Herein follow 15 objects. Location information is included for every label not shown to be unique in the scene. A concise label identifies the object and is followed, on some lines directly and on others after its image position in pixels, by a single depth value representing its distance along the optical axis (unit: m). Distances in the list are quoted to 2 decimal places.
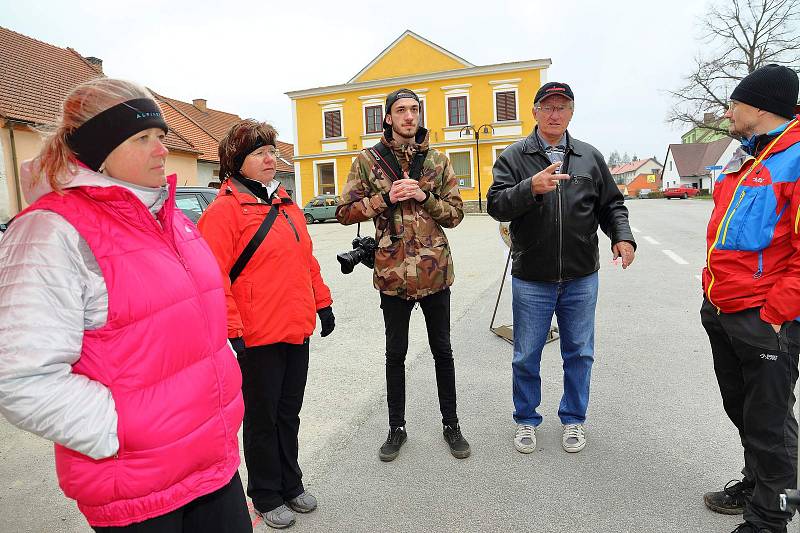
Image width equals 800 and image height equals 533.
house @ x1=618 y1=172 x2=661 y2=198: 94.27
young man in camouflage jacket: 3.37
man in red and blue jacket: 2.39
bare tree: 34.72
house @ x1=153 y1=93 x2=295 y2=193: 27.23
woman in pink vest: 1.39
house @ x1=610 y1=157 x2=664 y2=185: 106.56
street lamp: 35.88
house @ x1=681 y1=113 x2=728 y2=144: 37.09
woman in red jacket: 2.72
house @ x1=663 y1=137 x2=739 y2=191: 68.56
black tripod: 6.00
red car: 51.22
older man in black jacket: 3.43
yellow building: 36.16
